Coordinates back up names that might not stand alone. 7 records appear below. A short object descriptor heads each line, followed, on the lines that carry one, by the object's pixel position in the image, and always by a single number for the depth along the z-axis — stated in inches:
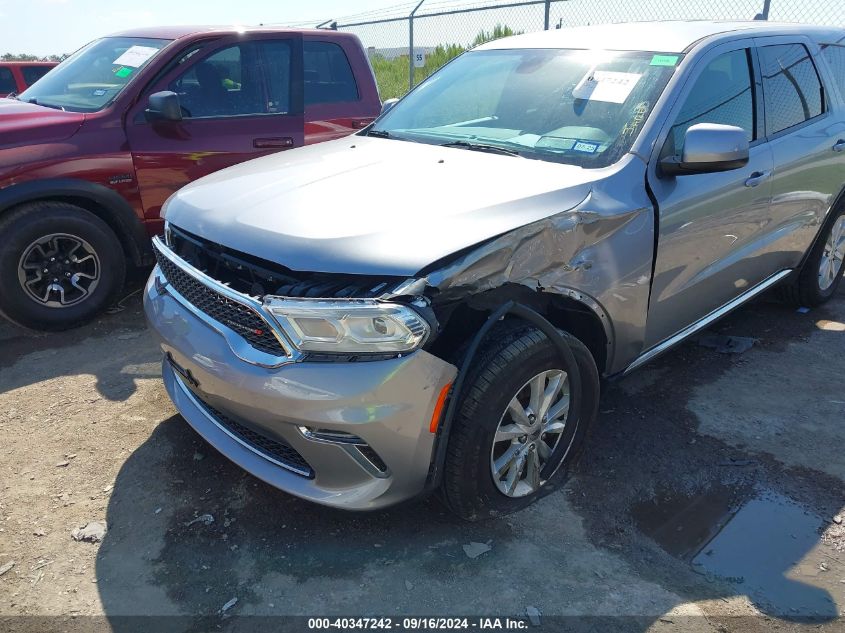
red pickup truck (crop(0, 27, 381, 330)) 161.2
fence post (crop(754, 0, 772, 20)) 269.3
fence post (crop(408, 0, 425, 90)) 450.3
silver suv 83.8
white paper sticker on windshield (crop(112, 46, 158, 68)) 182.5
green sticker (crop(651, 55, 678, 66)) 118.8
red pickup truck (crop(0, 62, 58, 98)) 412.2
